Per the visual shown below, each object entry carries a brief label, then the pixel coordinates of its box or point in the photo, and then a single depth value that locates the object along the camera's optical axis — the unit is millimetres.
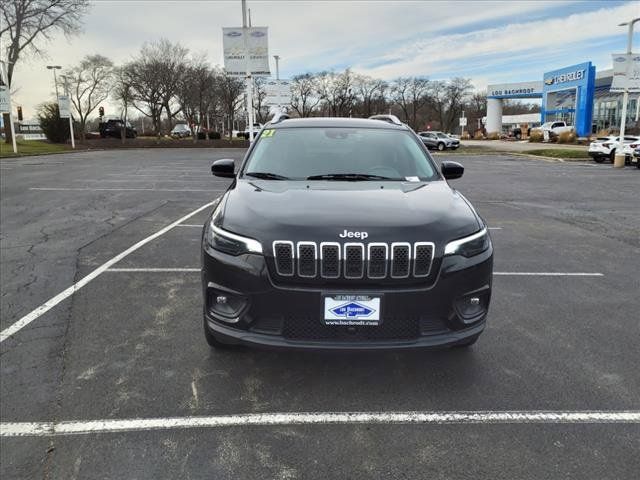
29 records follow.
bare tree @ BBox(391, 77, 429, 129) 86562
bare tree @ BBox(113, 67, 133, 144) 51519
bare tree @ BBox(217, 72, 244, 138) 58156
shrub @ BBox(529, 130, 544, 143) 53244
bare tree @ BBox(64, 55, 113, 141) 59812
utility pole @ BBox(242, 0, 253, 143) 22375
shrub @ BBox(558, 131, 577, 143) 45312
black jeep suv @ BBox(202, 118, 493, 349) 2979
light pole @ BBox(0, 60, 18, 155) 35606
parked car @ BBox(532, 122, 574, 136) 51169
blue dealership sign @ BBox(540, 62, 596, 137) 47812
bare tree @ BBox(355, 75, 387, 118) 82000
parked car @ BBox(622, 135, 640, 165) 24409
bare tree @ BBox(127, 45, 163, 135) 49281
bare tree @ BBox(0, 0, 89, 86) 40688
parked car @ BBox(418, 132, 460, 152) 43531
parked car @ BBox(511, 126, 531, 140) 61219
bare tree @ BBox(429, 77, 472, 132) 86375
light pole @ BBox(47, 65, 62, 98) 43262
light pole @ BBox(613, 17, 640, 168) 23869
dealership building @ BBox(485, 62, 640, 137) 48375
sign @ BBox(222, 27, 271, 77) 22469
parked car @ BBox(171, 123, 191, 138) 67912
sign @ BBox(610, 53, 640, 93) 23734
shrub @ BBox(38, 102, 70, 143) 47531
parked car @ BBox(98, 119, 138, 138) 55156
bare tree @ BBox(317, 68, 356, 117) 78875
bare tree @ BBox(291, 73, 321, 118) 78475
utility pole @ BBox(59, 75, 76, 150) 59000
